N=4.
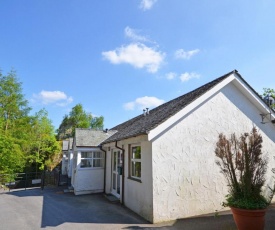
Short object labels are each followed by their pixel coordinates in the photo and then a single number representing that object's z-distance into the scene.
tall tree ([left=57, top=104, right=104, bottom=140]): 59.97
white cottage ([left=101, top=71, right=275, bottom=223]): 8.05
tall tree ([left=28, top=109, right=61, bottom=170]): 30.95
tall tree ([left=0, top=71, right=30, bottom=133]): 24.61
